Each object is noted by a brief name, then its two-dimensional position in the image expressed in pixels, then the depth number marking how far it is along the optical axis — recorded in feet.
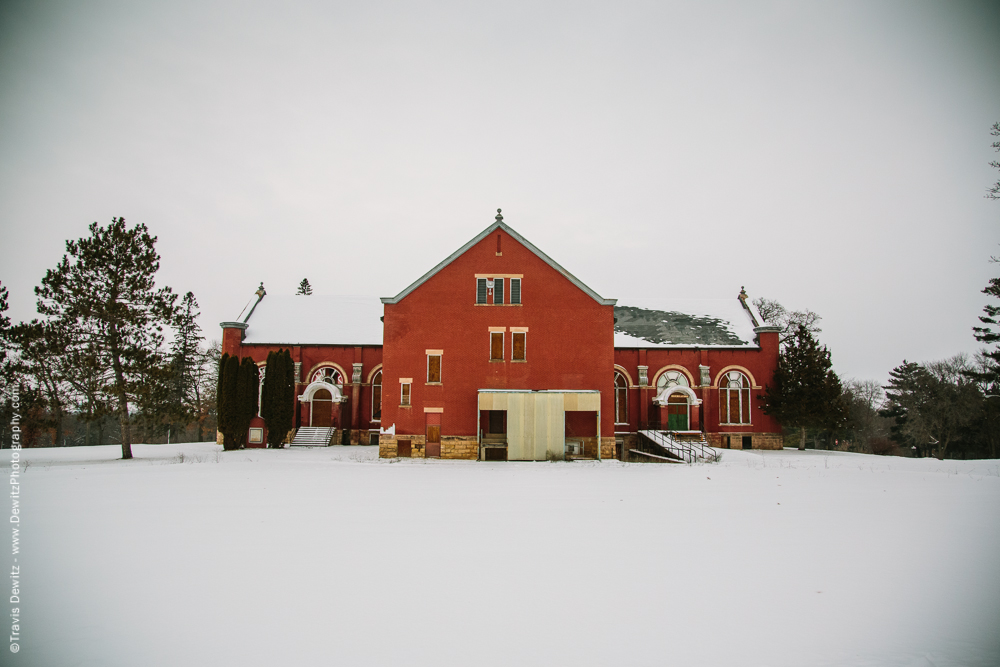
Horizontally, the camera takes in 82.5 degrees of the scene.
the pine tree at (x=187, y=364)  165.48
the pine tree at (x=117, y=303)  84.94
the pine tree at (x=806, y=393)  115.44
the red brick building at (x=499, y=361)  88.38
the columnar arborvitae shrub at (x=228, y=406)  109.50
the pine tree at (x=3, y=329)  80.38
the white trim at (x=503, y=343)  93.25
